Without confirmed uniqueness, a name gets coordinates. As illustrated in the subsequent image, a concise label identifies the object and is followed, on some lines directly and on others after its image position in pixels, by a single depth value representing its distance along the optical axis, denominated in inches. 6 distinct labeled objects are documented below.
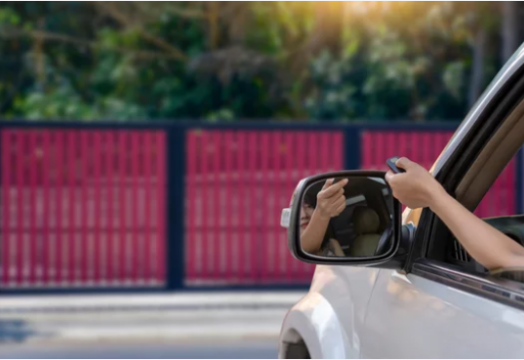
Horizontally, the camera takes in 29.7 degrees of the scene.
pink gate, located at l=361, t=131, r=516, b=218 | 373.7
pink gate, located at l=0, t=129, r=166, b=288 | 361.1
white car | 68.3
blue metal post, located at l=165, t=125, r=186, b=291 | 365.4
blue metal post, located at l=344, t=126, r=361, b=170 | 373.1
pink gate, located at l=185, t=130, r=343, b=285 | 367.2
